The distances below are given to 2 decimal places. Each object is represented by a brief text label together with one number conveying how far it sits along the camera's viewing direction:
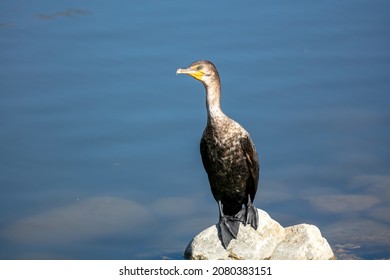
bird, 15.78
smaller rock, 15.66
